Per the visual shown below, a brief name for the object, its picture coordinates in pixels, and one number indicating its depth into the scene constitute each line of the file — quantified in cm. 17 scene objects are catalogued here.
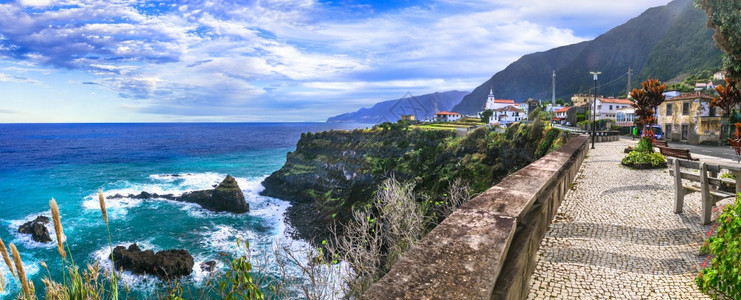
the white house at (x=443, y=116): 8794
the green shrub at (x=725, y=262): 329
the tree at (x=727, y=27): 935
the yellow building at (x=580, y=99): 8093
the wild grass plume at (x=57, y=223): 277
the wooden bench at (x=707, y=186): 579
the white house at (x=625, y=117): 4501
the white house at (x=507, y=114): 7606
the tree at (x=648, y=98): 1727
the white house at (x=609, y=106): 5915
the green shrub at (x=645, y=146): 1397
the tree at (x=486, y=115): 7116
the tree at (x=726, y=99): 1757
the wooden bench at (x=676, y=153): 1245
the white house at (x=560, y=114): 6620
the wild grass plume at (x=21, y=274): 254
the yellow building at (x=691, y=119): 3060
